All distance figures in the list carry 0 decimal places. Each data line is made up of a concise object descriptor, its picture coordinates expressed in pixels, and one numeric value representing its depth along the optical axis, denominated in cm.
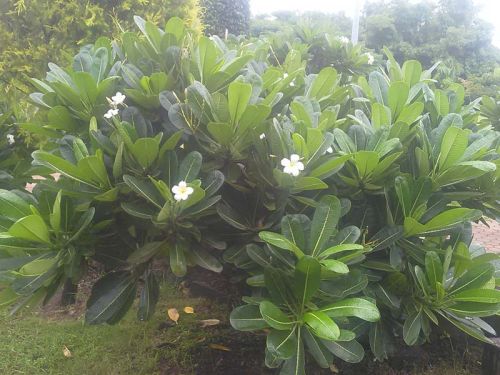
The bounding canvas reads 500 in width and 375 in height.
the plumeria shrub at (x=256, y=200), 171
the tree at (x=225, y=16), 859
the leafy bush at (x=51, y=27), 377
